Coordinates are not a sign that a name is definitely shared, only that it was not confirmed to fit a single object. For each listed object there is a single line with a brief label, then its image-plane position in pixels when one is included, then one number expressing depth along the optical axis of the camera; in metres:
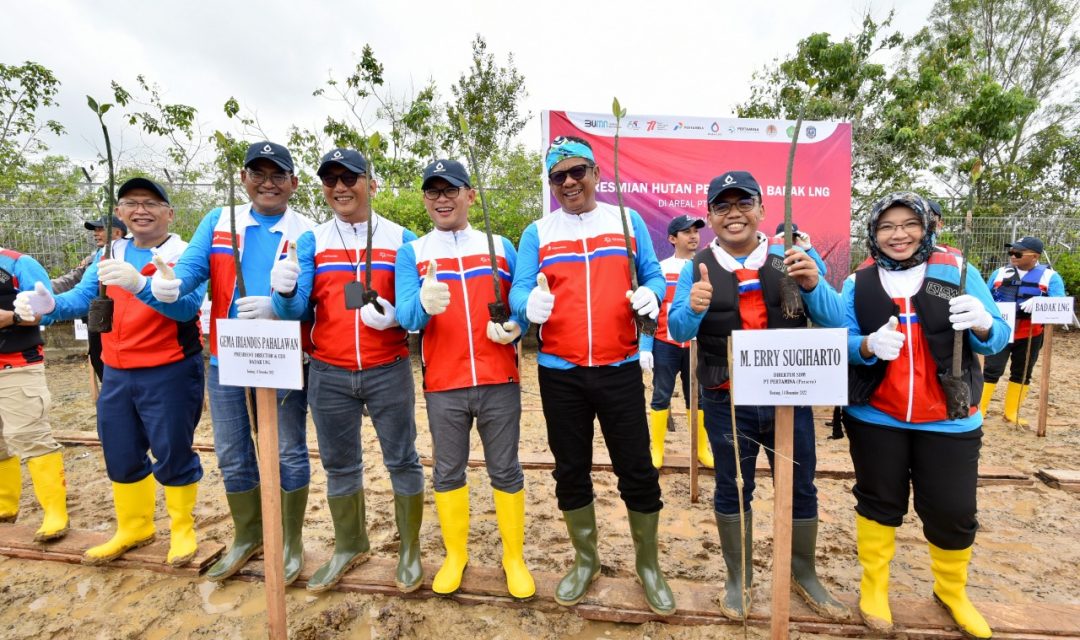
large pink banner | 5.88
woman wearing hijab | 2.17
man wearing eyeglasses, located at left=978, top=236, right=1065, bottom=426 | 5.91
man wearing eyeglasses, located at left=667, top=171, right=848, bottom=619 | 2.27
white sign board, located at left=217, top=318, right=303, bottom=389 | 2.07
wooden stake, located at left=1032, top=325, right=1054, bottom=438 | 5.47
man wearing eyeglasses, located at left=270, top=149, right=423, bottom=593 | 2.60
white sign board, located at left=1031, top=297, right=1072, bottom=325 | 5.37
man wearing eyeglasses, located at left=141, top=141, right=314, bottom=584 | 2.72
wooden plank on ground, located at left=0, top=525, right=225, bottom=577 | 2.99
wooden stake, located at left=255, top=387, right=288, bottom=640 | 2.16
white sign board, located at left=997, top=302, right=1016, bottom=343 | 5.17
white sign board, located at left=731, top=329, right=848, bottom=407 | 1.77
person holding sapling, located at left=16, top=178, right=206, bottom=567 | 2.80
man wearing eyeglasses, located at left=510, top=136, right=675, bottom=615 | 2.44
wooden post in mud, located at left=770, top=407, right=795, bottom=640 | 1.90
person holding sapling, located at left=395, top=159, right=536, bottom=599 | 2.55
